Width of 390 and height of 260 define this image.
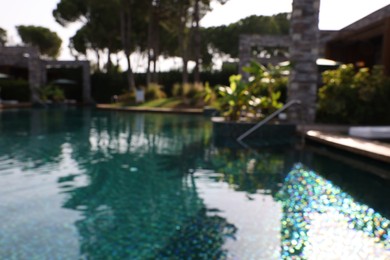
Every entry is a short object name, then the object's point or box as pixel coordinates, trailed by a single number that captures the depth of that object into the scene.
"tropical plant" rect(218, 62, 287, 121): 12.08
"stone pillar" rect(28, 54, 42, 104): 29.82
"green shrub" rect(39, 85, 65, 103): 29.91
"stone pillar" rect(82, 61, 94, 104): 34.34
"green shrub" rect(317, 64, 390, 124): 11.54
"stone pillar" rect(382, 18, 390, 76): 13.78
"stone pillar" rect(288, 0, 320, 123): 11.95
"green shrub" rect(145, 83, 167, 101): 27.95
